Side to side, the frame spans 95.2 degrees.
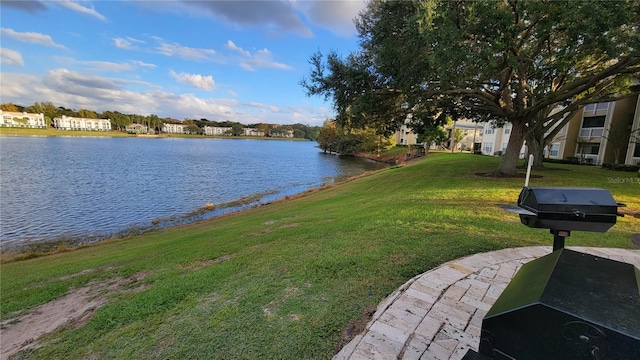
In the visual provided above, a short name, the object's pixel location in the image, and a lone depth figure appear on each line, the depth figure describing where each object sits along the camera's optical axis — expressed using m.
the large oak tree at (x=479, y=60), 7.80
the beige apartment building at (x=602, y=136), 20.70
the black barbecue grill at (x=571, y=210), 1.70
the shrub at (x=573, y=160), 24.60
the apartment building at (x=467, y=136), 58.71
